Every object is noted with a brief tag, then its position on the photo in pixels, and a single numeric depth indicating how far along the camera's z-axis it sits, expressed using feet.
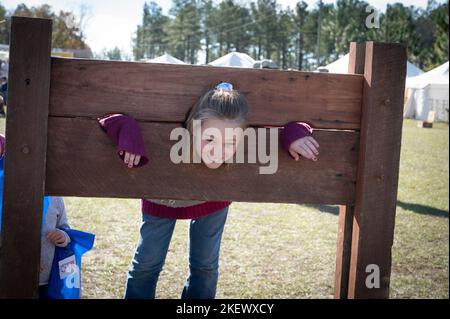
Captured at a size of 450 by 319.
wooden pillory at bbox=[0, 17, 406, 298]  5.93
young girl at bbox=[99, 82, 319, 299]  6.25
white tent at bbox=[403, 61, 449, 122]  83.77
